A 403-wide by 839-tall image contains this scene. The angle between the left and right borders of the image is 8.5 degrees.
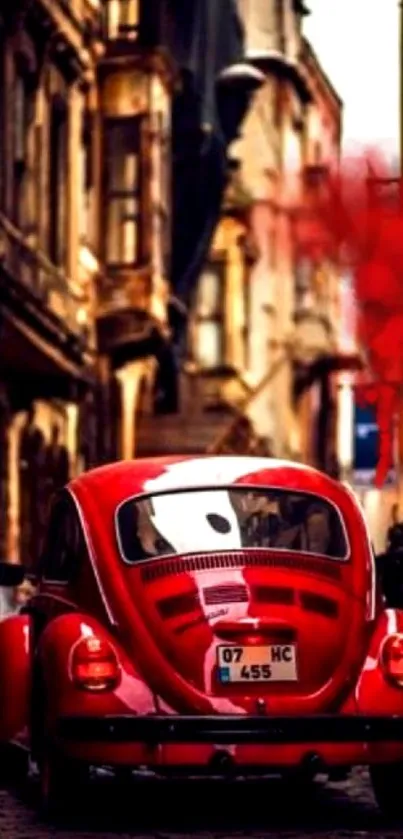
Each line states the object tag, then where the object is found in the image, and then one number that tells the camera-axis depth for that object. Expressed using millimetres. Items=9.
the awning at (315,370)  61844
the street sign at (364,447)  54781
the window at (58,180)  36781
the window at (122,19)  40125
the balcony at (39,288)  29438
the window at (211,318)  54125
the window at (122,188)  40031
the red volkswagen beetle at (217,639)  11617
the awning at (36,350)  29359
